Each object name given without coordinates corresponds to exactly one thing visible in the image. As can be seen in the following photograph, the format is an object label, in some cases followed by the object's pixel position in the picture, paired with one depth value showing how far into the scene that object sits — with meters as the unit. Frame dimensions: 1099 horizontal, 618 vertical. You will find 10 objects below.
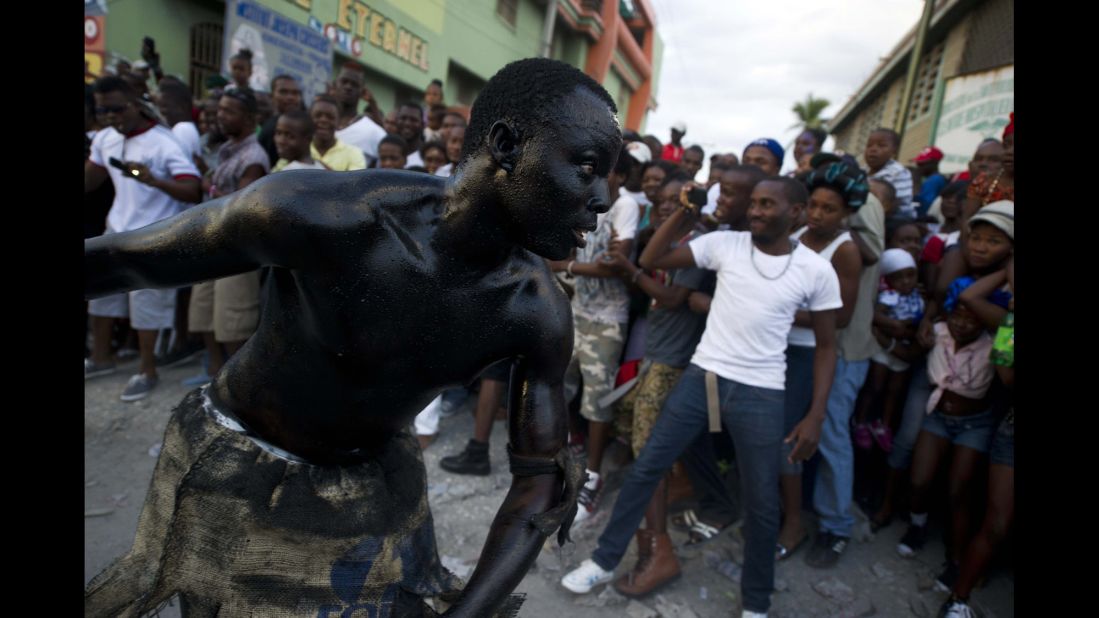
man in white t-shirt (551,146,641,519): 3.67
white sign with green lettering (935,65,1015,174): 6.76
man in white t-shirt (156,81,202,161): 5.16
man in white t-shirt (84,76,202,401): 3.98
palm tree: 29.56
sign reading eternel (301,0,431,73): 10.73
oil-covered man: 1.17
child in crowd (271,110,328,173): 3.93
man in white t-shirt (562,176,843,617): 2.69
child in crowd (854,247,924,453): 3.45
